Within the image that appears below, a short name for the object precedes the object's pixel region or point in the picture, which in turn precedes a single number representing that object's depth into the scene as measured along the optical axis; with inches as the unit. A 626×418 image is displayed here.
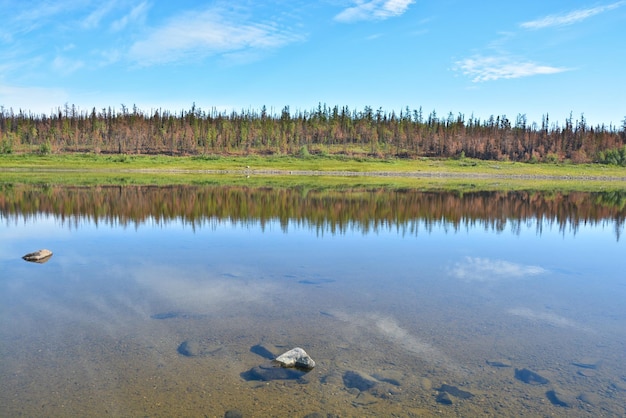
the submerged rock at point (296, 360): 297.1
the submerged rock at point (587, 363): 311.1
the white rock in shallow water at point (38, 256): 580.1
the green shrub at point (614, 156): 4594.0
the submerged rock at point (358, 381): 276.8
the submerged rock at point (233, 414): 242.1
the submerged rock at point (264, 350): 313.4
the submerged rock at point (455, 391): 268.4
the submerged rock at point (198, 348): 315.6
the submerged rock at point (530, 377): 288.9
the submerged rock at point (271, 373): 283.9
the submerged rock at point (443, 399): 261.4
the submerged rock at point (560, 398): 264.6
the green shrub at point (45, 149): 4359.7
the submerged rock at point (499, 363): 310.7
